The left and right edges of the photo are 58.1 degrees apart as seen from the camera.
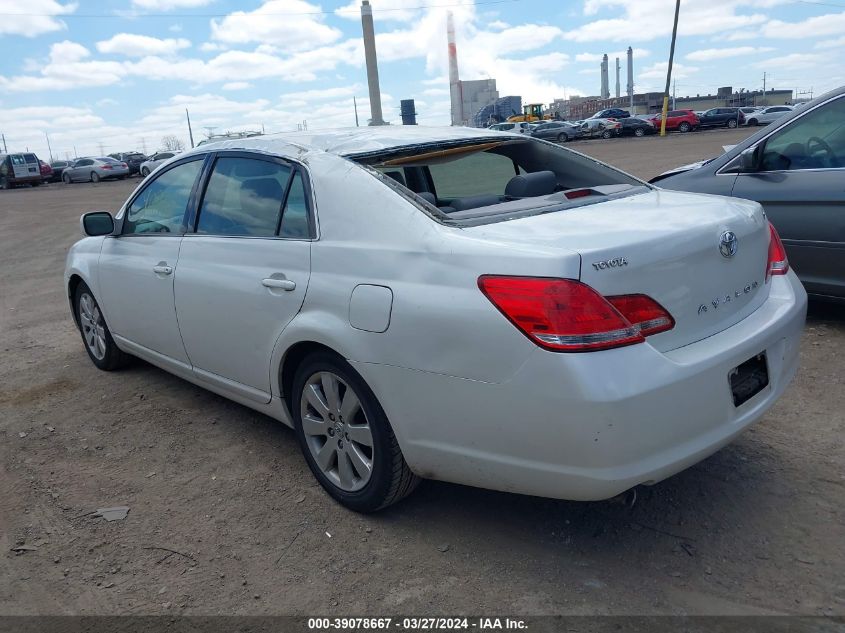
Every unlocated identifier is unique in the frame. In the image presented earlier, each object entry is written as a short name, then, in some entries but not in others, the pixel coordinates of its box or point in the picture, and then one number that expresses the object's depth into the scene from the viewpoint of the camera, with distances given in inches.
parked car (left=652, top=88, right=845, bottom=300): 192.9
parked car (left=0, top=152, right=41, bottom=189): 1581.0
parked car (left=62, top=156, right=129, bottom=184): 1574.8
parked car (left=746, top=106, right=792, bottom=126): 1684.9
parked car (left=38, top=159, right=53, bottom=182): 1641.5
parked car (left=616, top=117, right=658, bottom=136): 1736.0
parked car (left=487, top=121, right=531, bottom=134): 1632.6
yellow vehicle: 2321.6
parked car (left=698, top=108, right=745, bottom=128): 1707.7
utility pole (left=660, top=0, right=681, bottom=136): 1582.3
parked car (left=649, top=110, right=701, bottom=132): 1689.2
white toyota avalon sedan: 94.9
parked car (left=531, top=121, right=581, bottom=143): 1733.5
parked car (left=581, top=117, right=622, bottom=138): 1765.5
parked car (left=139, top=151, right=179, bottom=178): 1489.9
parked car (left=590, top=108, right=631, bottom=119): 1922.9
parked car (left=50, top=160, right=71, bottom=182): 1747.0
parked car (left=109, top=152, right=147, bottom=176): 1749.5
